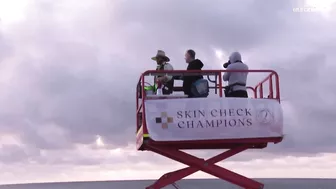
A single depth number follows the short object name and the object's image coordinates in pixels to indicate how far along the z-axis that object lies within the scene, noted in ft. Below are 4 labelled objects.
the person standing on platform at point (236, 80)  47.14
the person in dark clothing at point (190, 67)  47.06
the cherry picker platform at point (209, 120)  44.70
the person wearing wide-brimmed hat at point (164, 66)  47.21
